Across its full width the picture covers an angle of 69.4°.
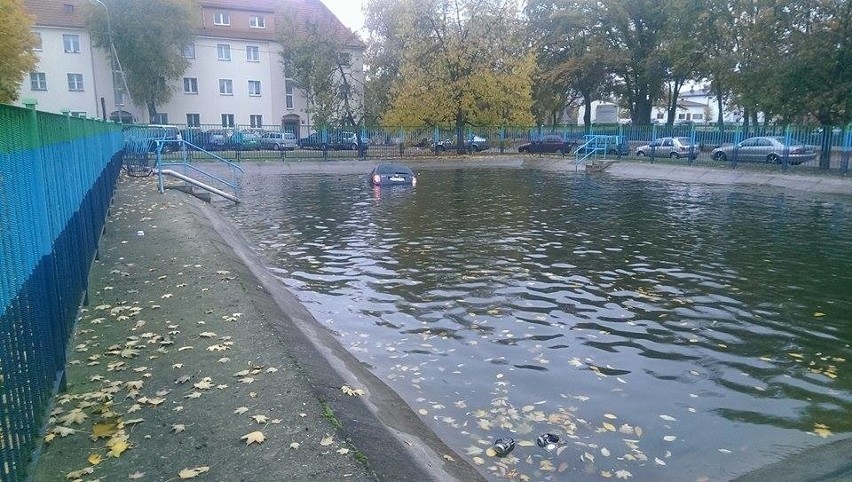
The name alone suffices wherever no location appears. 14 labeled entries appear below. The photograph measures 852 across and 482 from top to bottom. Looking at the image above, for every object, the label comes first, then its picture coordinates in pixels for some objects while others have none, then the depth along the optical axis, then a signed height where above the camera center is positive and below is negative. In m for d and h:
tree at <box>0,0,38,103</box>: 37.03 +6.54
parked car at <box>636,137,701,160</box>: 43.34 -0.37
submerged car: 29.83 -1.51
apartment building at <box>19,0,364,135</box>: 55.53 +7.31
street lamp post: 54.65 +5.78
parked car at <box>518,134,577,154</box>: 54.16 -0.18
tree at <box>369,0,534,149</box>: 48.31 +6.53
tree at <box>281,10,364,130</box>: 55.22 +7.07
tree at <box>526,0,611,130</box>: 60.12 +9.30
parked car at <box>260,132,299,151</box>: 47.21 +0.36
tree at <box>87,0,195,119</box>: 53.69 +9.80
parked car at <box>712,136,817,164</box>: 32.72 -0.55
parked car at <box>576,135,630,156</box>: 44.90 -0.20
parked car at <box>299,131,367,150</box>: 49.16 +0.34
